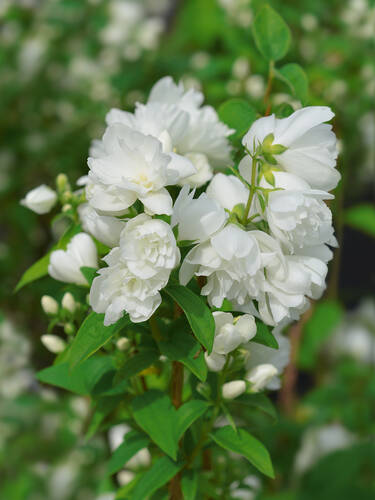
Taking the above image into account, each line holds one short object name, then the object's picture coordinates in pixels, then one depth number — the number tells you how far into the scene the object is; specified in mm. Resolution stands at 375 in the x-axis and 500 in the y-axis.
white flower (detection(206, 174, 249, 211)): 488
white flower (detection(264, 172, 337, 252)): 463
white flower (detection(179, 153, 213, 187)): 517
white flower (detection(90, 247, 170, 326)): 462
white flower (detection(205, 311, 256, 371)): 488
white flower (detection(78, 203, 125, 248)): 471
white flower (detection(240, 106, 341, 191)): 473
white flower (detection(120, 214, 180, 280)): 455
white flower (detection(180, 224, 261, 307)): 462
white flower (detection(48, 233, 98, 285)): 526
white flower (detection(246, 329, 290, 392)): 527
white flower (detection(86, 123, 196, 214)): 460
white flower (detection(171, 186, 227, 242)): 469
